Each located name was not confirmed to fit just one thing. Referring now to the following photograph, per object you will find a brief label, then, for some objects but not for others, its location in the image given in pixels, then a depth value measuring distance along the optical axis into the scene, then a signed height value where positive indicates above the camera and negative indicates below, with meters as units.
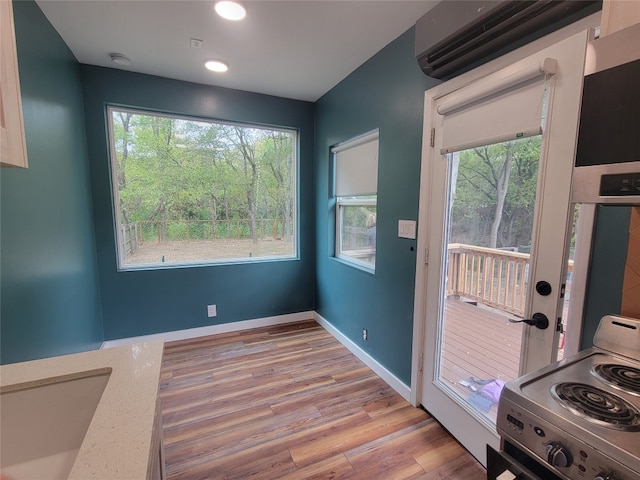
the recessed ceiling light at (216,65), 2.49 +1.19
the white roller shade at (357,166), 2.60 +0.38
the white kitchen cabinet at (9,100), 0.81 +0.29
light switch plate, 2.10 -0.15
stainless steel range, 0.69 -0.53
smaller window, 2.66 +0.08
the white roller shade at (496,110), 1.30 +0.49
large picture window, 2.92 +0.16
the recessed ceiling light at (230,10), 1.76 +1.18
